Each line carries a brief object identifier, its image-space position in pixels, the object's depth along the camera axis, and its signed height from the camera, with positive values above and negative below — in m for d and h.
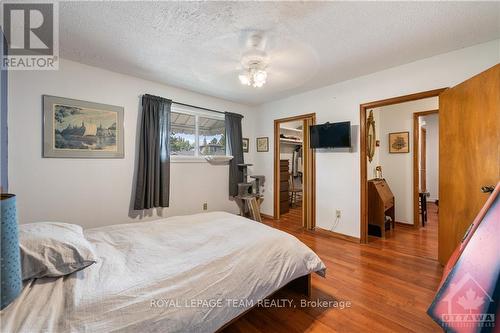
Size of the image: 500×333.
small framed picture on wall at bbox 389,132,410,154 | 3.84 +0.44
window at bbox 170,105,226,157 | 3.56 +0.63
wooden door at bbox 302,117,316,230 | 3.67 -0.28
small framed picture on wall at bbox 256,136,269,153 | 4.44 +0.49
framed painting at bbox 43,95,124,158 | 2.39 +0.48
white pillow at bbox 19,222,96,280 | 1.05 -0.46
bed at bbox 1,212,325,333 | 0.90 -0.62
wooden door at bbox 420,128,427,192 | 5.06 +0.11
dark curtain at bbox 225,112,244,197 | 4.07 +0.39
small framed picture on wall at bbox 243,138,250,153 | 4.51 +0.49
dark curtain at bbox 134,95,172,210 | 2.98 +0.17
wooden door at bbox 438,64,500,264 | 1.71 +0.14
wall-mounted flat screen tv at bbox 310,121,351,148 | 3.09 +0.49
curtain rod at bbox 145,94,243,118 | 3.45 +1.07
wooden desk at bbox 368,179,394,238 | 3.31 -0.61
